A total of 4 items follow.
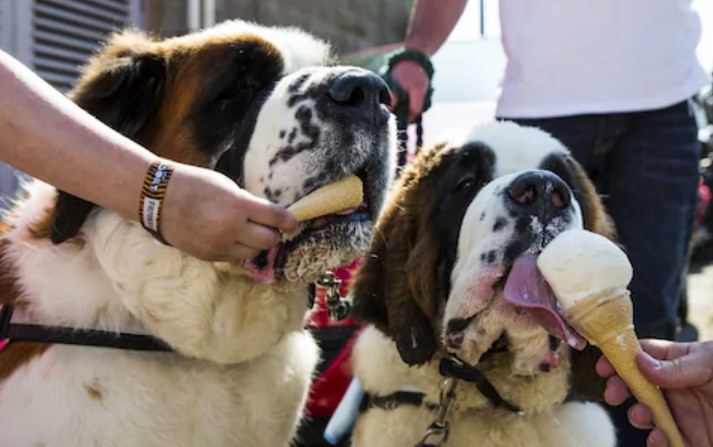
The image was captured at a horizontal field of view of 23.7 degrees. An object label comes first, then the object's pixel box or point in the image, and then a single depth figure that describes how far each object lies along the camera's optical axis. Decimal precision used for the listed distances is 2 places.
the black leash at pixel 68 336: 1.31
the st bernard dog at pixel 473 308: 1.35
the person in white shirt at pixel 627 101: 1.58
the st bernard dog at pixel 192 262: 1.27
